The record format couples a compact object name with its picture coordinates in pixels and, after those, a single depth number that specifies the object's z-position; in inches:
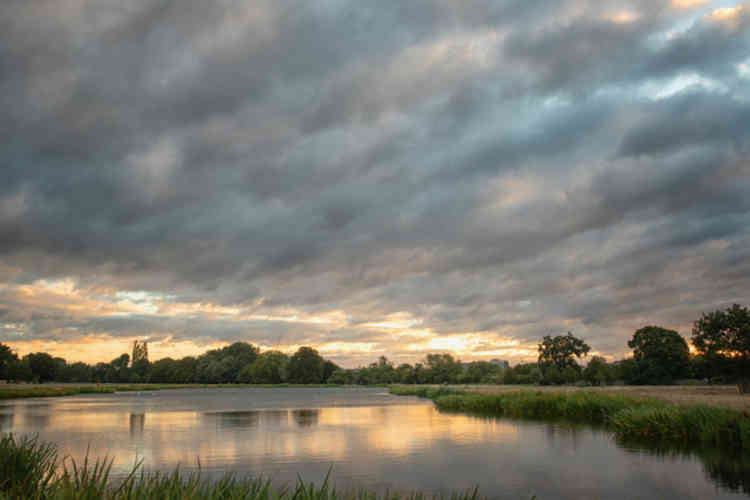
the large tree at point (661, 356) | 3083.2
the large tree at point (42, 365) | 5664.4
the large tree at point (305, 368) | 6643.7
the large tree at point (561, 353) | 4522.6
